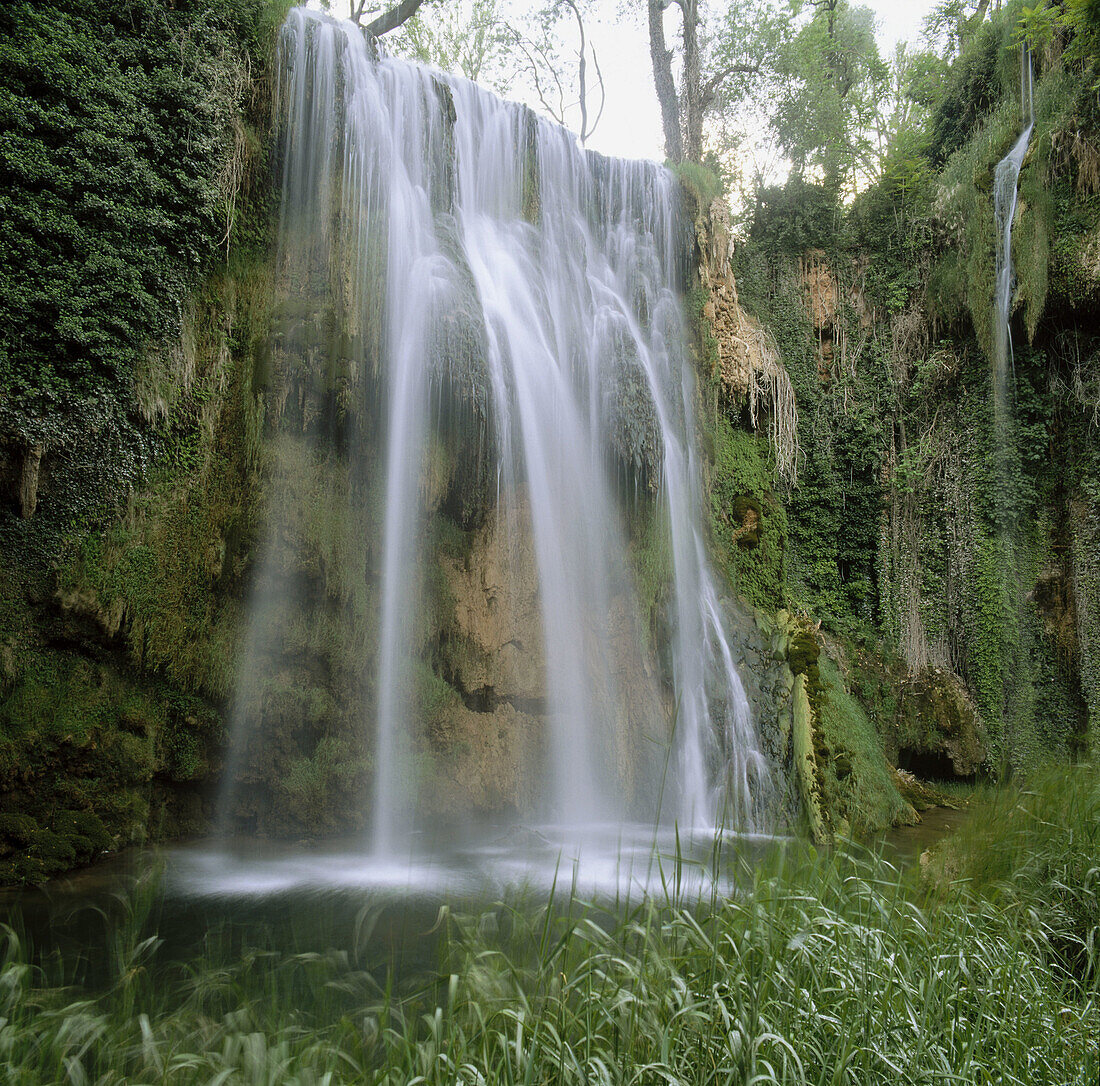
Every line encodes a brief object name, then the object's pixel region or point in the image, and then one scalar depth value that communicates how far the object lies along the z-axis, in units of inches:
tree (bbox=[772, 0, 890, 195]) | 605.6
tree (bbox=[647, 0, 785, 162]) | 655.8
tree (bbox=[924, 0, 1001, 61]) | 565.6
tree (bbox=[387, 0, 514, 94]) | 791.1
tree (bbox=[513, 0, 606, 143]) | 867.4
